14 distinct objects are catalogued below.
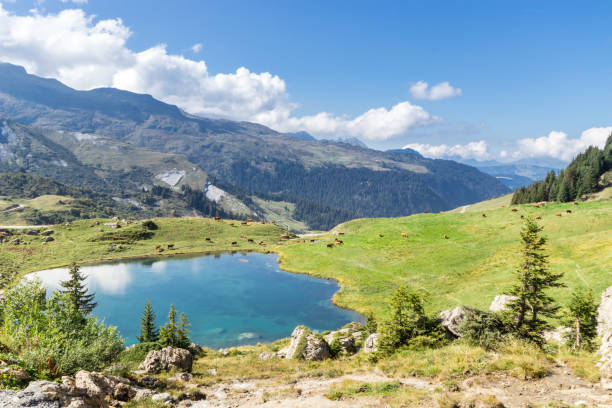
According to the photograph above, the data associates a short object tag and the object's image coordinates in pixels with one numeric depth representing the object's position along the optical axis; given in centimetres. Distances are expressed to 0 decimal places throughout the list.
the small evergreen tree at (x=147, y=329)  4522
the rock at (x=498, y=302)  3887
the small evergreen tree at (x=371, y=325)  4103
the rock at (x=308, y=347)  3384
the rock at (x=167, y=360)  2722
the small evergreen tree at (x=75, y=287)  4993
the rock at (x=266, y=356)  3587
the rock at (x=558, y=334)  3108
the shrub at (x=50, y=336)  1826
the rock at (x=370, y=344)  3399
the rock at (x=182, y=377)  2511
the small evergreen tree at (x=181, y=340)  3719
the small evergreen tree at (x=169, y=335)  3650
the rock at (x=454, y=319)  2814
